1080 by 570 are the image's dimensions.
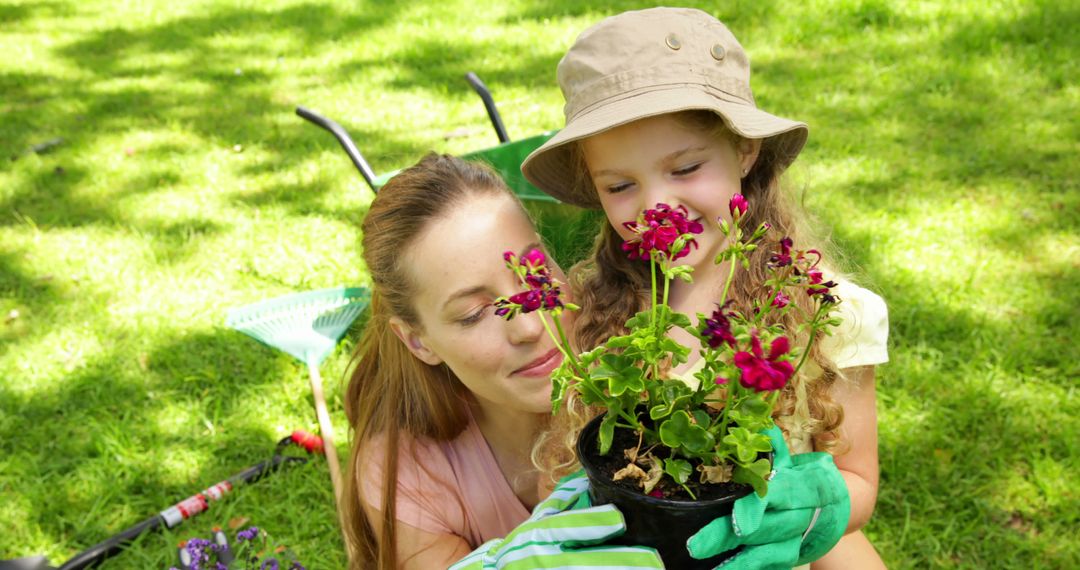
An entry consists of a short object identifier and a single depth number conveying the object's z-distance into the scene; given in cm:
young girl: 160
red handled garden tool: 239
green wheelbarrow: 269
